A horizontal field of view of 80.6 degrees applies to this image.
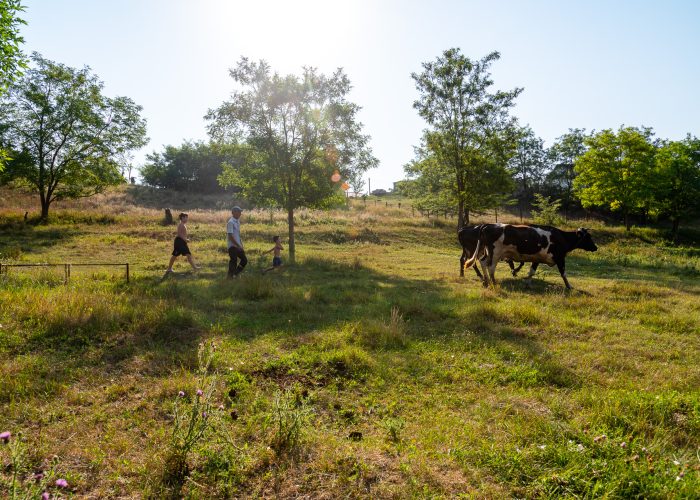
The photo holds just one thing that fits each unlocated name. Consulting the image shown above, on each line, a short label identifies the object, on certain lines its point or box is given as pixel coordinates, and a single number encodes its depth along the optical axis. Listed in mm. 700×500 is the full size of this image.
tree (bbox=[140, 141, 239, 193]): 56000
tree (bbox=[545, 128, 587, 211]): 62969
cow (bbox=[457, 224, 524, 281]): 14547
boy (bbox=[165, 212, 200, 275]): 12680
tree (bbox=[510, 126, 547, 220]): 64812
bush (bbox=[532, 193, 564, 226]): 38625
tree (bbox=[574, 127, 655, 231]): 38719
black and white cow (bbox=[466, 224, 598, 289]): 12977
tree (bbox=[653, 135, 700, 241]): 40891
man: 11461
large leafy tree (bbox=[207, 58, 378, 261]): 18281
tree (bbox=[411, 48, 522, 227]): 26562
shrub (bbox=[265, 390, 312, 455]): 3596
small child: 14288
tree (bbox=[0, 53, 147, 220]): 28062
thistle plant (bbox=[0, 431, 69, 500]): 2279
